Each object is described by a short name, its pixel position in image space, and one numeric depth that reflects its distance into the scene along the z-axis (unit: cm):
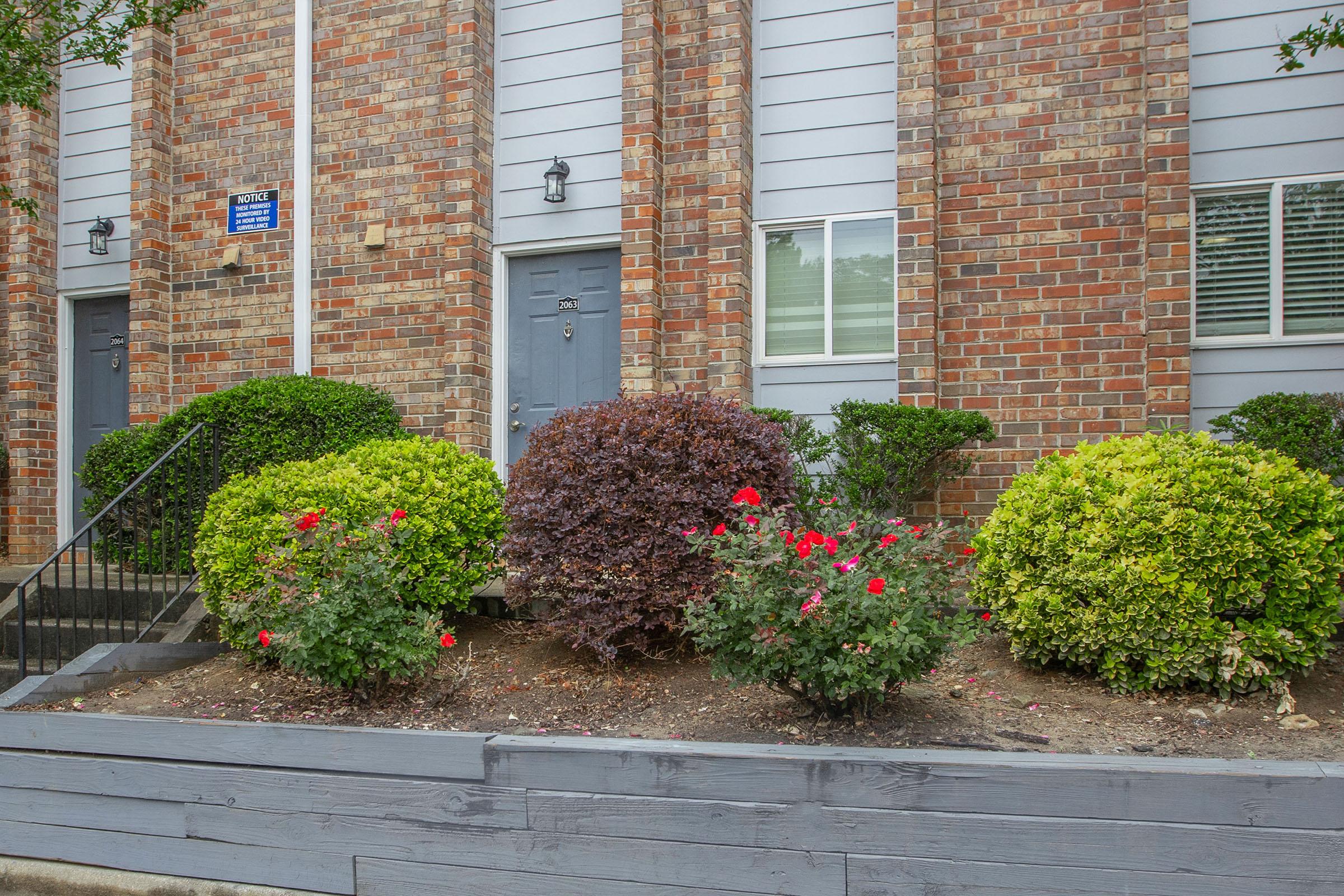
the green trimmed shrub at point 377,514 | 517
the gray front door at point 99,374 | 913
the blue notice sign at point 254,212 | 843
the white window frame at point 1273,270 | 641
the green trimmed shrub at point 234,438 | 686
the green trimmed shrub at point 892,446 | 623
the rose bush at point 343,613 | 423
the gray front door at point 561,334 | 769
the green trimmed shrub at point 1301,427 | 546
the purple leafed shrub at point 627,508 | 463
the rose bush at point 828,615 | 351
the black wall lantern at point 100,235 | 897
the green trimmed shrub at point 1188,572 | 403
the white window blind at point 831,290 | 703
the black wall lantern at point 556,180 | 767
